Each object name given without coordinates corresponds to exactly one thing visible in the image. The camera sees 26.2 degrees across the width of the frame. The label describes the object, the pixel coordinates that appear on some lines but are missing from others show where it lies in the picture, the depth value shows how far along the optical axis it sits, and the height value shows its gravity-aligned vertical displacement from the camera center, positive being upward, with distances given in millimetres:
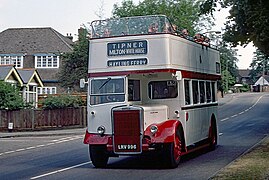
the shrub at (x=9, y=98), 39562 +1148
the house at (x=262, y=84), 131862 +6581
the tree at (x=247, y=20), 20094 +3665
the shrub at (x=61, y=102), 39812 +827
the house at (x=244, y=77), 171250 +10569
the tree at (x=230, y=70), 90431 +6975
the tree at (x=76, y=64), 57781 +5055
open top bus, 15227 +614
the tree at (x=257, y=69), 148850 +11284
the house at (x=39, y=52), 66312 +7226
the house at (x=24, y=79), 49634 +3214
